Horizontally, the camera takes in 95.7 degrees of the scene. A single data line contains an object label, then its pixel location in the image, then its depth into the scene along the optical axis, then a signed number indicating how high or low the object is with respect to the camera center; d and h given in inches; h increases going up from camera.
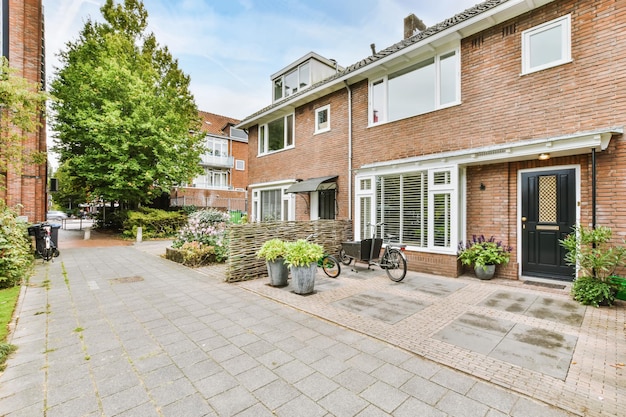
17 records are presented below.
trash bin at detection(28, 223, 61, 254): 388.5 -36.2
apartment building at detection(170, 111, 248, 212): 1186.6 +180.1
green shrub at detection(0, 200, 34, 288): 248.7 -39.9
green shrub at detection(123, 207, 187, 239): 667.4 -34.3
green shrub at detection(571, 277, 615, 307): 194.2 -57.9
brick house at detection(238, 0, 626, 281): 223.8 +76.1
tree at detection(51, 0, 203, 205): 638.1 +208.6
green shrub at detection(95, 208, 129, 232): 728.9 -32.6
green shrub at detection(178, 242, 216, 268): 356.5 -58.1
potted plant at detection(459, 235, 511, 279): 271.1 -45.7
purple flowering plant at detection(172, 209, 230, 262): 376.5 -37.9
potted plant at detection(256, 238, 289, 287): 247.6 -46.1
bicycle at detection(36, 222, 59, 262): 377.4 -49.1
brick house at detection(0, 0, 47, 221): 444.1 +248.2
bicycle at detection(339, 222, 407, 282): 276.5 -48.4
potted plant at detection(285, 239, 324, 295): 229.6 -46.2
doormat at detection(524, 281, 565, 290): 238.6 -65.9
